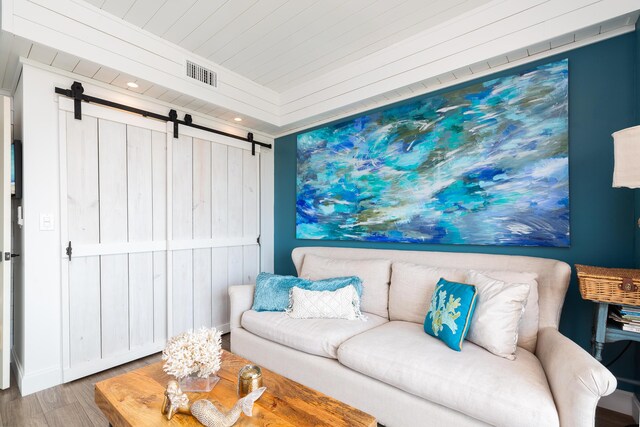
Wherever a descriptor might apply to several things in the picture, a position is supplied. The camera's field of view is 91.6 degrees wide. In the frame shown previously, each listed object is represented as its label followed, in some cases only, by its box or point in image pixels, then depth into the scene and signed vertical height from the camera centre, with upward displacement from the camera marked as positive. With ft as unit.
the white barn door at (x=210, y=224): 9.92 -0.35
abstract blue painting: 6.86 +1.18
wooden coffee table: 3.94 -2.63
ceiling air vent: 9.00 +4.20
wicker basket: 4.82 -1.18
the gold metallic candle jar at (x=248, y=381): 4.48 -2.42
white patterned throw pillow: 7.51 -2.24
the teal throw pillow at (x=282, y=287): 8.07 -1.95
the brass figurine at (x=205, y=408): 3.75 -2.42
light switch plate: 7.29 -0.15
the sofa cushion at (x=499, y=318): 5.42 -1.89
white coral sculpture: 4.38 -2.00
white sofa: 4.14 -2.57
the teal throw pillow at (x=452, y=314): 5.59 -1.90
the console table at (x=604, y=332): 5.05 -1.98
